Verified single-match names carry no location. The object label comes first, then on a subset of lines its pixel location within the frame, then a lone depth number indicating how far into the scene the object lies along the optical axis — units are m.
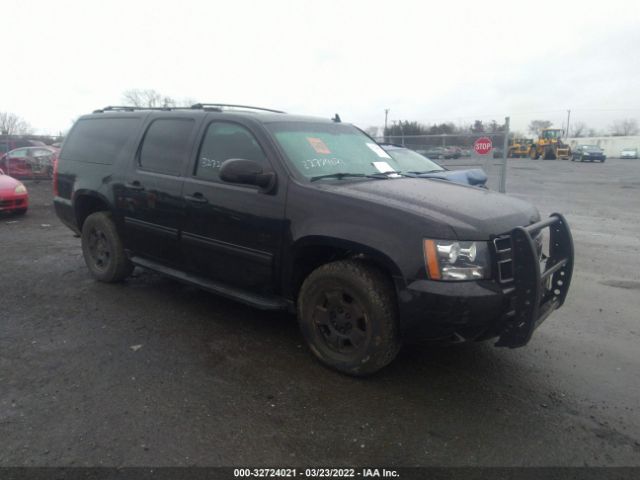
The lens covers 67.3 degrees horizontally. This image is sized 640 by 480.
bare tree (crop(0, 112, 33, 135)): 67.75
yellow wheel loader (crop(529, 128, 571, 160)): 44.41
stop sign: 12.63
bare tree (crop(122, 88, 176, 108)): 56.61
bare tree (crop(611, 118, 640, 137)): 106.50
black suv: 2.94
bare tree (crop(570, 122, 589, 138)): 101.50
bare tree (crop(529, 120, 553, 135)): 93.81
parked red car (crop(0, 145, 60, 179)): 17.48
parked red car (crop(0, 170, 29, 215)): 9.78
